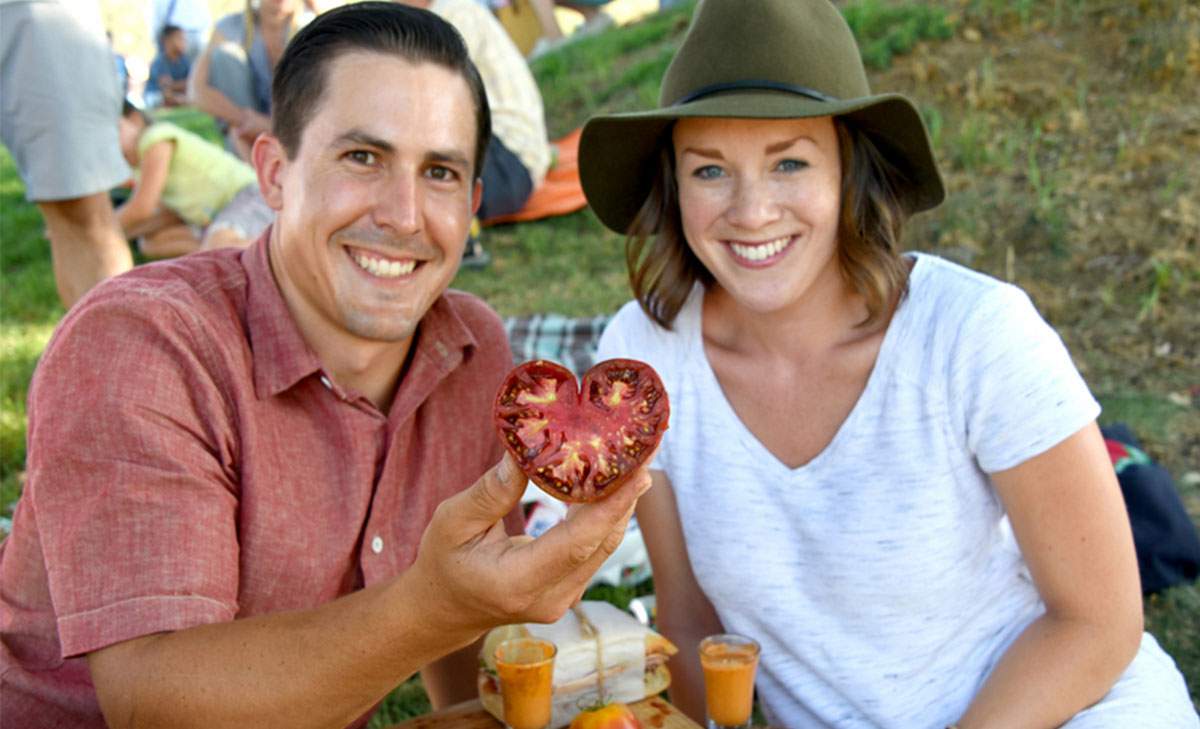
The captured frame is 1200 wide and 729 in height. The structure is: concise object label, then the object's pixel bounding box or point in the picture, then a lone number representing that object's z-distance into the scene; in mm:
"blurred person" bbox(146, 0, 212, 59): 13211
